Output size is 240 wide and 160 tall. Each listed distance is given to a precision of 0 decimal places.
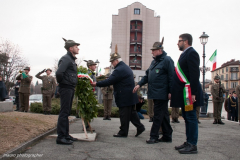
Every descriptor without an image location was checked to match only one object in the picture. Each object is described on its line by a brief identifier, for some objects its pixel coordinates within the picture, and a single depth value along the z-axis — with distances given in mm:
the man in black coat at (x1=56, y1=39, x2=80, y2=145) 5289
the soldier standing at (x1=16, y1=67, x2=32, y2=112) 12452
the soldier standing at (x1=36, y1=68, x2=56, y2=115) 12047
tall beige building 61469
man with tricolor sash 4711
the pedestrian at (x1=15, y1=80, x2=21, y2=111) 14462
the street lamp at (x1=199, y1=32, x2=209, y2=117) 18162
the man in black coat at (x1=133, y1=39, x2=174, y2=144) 5707
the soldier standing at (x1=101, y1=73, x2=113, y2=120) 11820
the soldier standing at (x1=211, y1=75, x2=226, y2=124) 11177
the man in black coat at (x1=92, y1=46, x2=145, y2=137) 6426
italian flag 19388
